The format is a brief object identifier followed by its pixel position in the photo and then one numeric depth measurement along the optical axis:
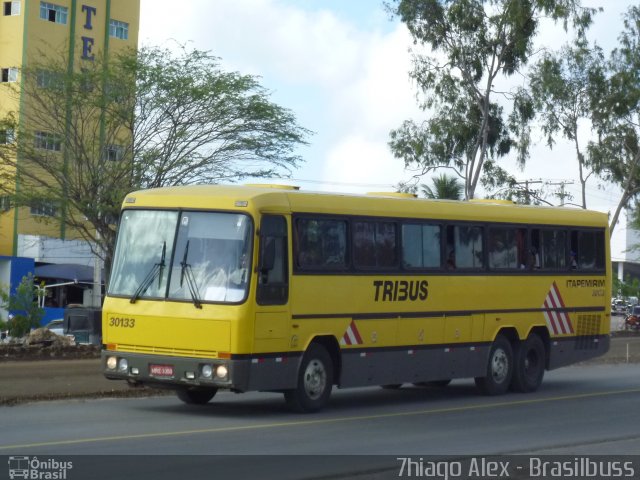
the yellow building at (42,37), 60.56
